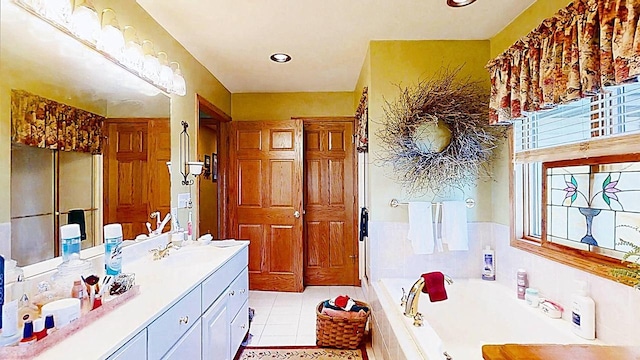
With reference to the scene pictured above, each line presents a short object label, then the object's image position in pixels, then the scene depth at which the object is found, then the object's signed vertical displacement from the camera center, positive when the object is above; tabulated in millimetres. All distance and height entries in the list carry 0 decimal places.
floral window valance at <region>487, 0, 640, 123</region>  1477 +580
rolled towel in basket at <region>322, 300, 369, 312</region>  3028 -1019
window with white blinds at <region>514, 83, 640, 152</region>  1695 +315
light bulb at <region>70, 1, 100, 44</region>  1684 +734
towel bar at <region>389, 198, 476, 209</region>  2865 -168
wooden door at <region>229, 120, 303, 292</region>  4375 -191
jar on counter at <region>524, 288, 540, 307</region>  2263 -708
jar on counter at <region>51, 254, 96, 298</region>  1435 -361
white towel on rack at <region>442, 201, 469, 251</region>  2748 -326
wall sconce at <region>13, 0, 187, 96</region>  1556 +713
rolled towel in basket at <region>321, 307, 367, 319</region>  2946 -1039
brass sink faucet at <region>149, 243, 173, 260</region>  2354 -444
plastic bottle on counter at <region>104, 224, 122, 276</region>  1634 -301
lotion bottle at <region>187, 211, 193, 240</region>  2946 -385
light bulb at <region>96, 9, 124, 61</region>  1882 +741
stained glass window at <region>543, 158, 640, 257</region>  1752 -126
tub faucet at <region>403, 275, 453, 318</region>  2129 -669
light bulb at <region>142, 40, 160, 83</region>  2293 +734
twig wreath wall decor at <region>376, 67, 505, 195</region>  2666 +335
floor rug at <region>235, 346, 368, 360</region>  2779 -1289
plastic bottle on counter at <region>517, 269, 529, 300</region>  2418 -659
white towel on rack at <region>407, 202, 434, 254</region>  2760 -340
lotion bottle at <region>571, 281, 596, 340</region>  1838 -662
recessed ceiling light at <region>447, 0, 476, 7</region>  2234 +1061
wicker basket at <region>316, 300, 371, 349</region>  2912 -1162
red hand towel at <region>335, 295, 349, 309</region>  3055 -979
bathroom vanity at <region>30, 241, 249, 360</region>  1190 -516
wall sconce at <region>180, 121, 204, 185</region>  2871 +152
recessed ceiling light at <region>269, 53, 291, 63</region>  3223 +1076
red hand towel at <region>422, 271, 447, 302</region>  2115 -602
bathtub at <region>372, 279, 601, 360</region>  1912 -839
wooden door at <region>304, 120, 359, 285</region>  4562 -360
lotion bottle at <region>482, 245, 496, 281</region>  2832 -643
